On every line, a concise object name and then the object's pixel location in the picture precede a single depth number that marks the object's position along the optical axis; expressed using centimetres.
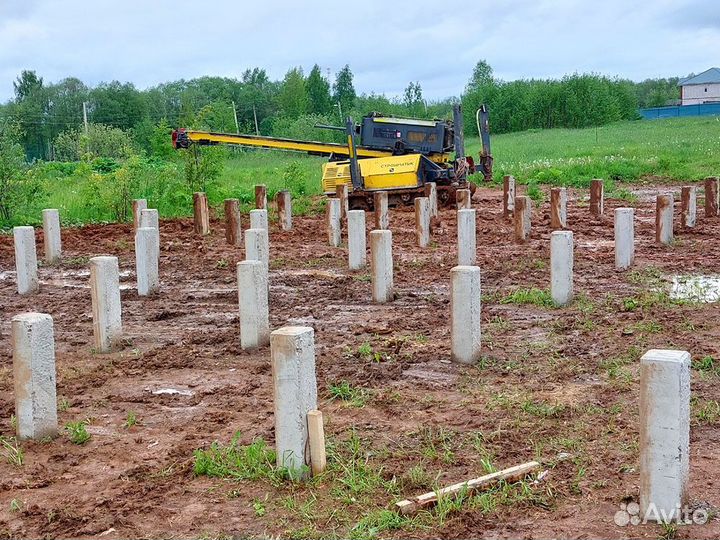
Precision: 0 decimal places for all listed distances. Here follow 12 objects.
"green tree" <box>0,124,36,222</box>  1827
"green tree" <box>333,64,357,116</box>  7582
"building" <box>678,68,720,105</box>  10475
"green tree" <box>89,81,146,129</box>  7200
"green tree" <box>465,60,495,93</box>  8936
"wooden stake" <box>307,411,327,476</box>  503
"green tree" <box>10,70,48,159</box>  6938
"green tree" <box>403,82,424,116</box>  6043
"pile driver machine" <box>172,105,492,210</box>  2000
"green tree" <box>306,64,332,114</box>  6988
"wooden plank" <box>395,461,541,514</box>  452
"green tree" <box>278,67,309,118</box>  6844
